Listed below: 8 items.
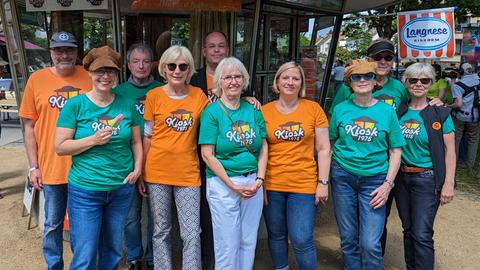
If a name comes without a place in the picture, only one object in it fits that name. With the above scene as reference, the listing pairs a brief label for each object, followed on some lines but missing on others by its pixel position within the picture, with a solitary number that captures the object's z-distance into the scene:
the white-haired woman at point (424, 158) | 3.03
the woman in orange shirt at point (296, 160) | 2.96
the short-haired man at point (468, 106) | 7.53
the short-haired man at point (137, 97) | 3.31
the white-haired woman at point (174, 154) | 2.87
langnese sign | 5.24
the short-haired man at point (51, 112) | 3.02
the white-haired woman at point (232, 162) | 2.80
